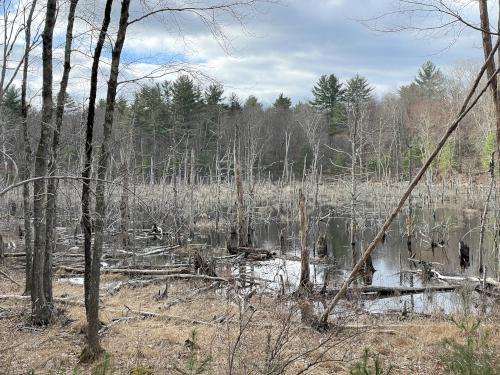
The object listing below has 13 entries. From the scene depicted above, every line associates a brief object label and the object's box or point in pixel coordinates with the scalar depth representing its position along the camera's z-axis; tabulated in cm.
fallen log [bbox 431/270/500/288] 1067
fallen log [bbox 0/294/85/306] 941
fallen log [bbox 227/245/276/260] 1846
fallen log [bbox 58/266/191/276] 1411
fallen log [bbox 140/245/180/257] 1849
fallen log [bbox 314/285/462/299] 1203
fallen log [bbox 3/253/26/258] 1713
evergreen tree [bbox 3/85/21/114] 3275
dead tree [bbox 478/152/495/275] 979
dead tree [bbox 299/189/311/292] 1132
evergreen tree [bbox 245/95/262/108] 5969
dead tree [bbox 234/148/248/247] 2061
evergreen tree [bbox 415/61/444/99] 5562
